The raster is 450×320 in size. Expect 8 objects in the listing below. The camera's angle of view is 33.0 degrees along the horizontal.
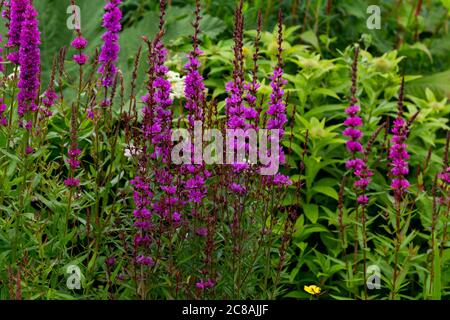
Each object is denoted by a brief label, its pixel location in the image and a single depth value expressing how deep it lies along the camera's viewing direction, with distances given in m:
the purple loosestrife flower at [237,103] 2.66
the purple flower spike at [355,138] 2.98
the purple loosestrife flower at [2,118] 2.95
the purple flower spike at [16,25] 2.66
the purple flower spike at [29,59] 2.63
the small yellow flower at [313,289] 3.08
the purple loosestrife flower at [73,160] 2.65
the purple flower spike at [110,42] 2.84
